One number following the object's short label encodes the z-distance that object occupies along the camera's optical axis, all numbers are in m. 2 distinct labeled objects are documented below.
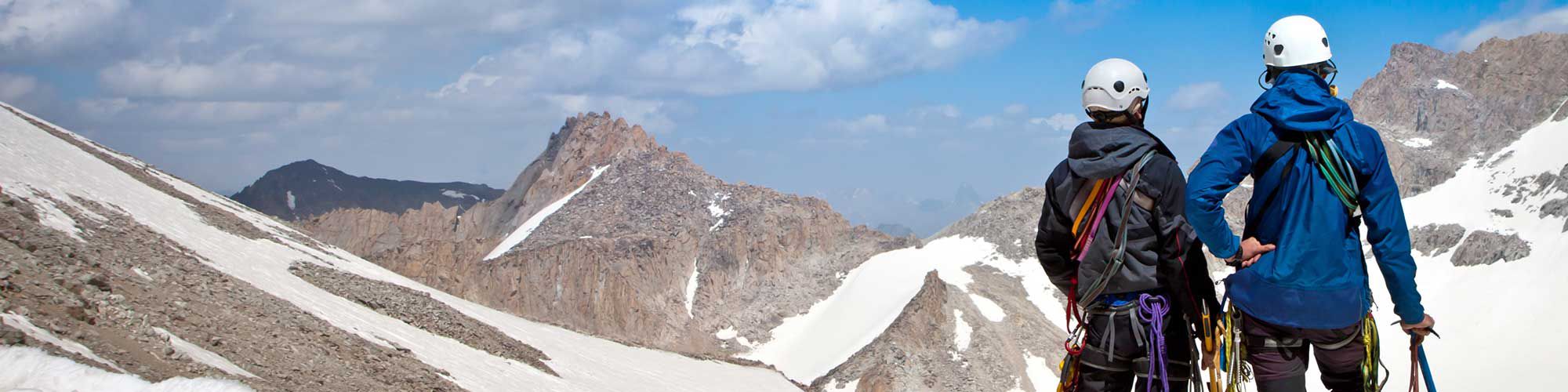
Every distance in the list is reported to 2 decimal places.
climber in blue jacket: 6.23
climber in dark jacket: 6.66
